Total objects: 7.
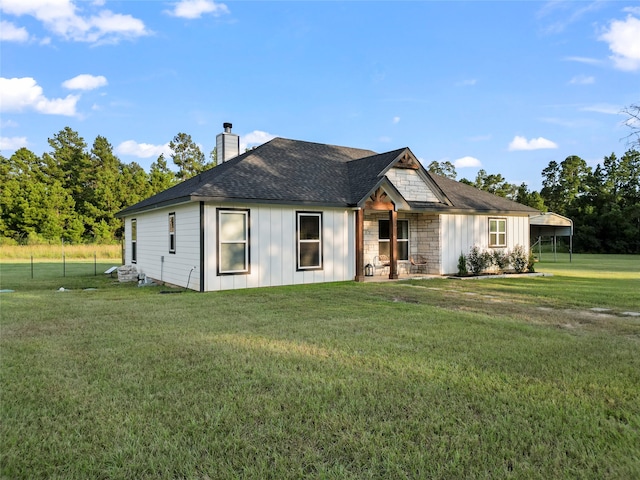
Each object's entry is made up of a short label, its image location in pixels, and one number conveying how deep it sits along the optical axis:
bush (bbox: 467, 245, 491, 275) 15.02
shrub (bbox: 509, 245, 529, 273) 15.98
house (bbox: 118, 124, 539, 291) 10.87
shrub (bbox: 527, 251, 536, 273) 16.14
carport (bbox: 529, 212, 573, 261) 22.95
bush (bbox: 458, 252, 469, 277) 14.67
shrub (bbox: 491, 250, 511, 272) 15.67
